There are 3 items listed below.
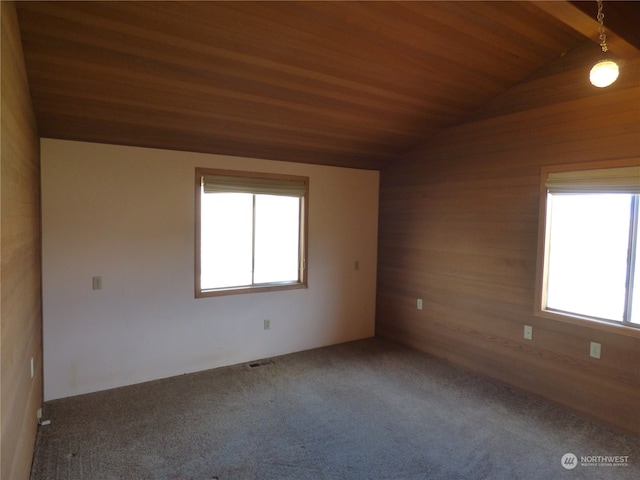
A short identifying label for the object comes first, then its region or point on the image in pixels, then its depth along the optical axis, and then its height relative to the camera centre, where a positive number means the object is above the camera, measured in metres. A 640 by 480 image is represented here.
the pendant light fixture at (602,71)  2.19 +0.90
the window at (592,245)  2.88 -0.13
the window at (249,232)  3.94 -0.14
